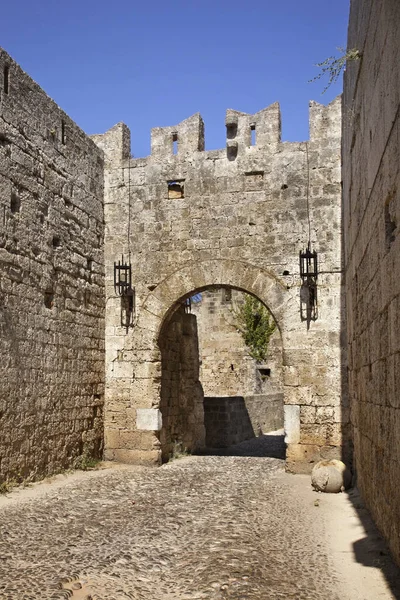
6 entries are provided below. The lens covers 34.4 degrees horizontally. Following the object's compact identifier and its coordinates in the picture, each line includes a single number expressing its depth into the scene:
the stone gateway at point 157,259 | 8.34
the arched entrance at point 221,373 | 10.95
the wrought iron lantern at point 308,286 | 9.16
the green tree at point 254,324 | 18.44
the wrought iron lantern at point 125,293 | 9.85
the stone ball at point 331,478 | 7.39
